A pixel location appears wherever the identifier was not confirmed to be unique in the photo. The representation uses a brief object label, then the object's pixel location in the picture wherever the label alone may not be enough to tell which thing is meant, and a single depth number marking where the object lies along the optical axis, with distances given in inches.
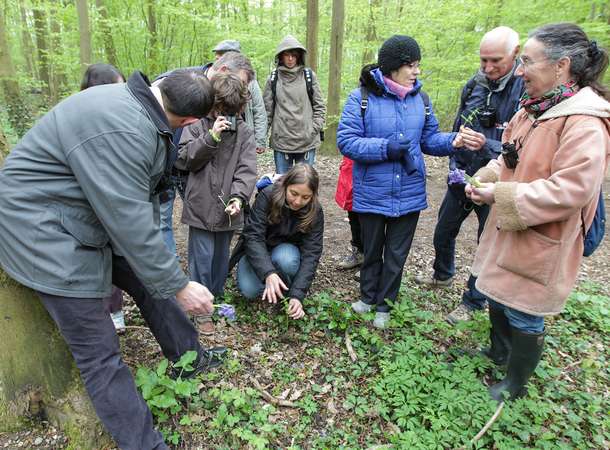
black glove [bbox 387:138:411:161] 114.3
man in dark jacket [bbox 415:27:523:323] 116.1
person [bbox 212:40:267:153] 188.4
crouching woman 124.7
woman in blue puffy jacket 115.6
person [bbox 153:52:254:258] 139.2
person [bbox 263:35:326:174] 209.9
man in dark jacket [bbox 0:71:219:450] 63.5
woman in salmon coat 75.7
